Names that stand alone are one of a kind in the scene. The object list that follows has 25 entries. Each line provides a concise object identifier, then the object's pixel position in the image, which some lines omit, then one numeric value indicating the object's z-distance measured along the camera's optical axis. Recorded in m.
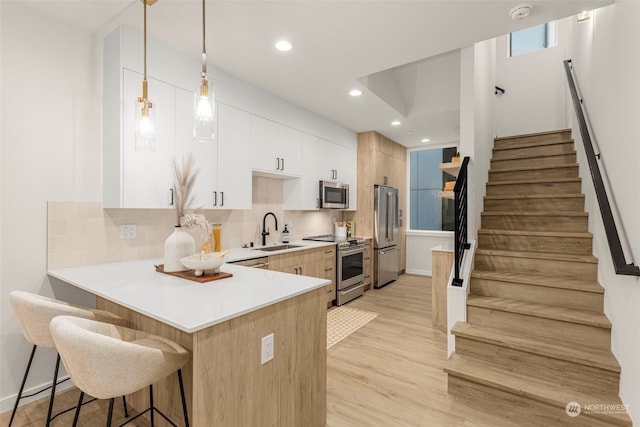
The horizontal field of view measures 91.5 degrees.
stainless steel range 4.37
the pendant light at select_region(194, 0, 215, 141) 1.65
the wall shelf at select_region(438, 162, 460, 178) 3.19
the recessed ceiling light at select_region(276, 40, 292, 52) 2.61
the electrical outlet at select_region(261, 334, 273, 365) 1.53
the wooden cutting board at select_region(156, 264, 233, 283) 1.87
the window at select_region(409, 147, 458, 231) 6.30
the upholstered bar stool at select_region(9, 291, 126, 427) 1.62
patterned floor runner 3.30
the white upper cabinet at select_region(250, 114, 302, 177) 3.52
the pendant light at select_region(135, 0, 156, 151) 1.80
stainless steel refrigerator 5.25
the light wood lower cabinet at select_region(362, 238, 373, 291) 5.10
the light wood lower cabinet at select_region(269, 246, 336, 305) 3.47
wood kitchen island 1.31
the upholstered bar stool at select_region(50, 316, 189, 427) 1.15
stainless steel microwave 4.59
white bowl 1.87
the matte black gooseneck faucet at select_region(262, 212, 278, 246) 3.94
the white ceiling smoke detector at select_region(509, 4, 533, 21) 2.17
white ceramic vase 2.07
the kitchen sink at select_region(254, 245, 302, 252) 3.67
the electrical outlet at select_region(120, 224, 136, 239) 2.66
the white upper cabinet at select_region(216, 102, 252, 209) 3.13
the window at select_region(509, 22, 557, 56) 4.98
